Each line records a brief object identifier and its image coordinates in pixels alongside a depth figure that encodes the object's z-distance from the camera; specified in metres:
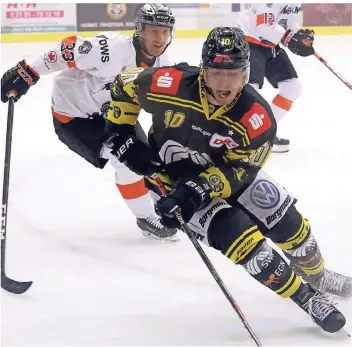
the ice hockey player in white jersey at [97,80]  5.60
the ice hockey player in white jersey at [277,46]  8.16
